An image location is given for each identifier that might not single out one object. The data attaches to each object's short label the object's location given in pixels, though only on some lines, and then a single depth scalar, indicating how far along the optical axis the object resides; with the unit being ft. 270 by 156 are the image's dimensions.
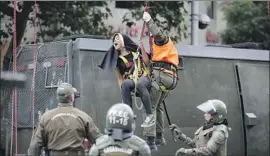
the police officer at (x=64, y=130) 45.68
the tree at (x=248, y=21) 134.51
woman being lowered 49.96
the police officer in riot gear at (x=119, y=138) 39.22
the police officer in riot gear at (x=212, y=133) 51.19
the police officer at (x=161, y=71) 50.44
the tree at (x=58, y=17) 90.33
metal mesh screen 62.03
